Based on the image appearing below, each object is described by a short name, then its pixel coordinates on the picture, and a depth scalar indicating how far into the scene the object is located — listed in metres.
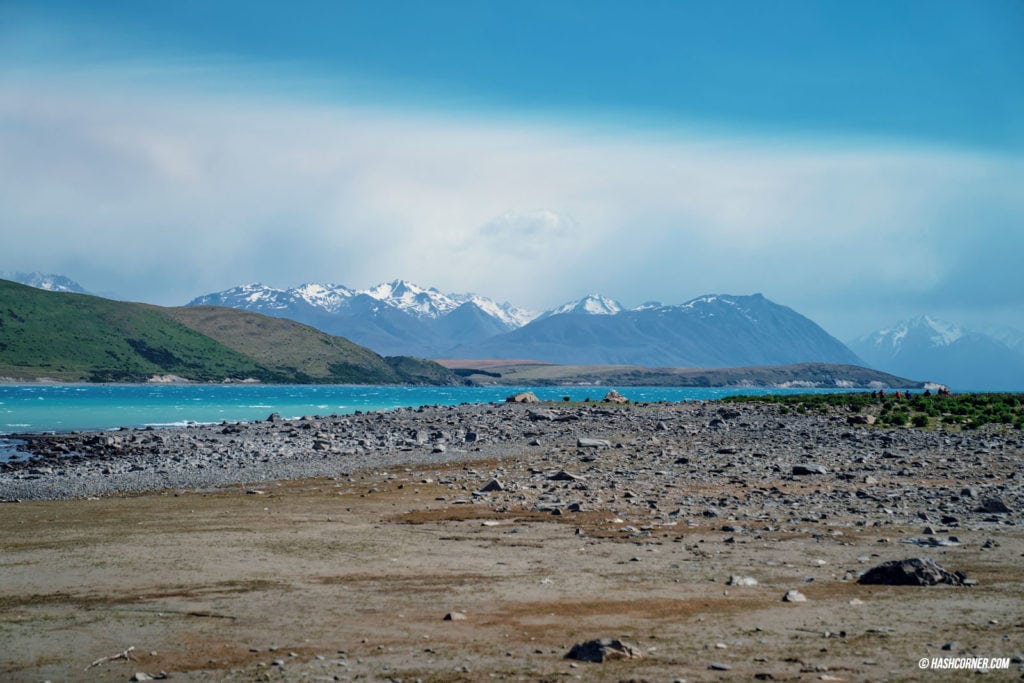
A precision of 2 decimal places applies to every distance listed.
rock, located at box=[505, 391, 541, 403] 82.12
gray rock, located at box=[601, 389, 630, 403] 76.25
